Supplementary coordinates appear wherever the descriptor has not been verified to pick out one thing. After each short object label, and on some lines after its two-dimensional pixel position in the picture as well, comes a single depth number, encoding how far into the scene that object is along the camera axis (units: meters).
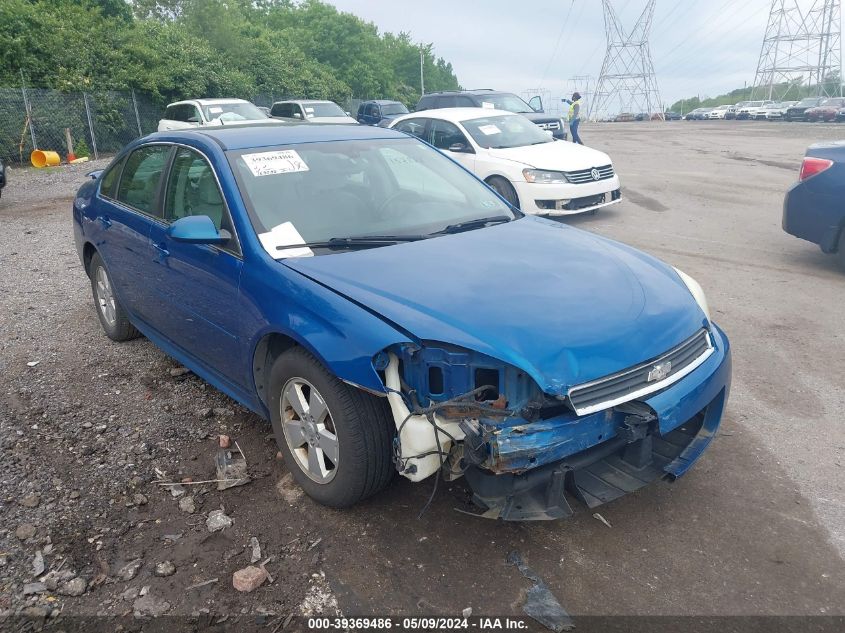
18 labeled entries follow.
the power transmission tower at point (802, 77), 77.00
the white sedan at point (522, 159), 9.18
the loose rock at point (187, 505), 3.14
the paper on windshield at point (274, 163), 3.59
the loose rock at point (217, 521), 3.01
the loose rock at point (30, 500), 3.19
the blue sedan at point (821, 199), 6.62
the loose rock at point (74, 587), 2.63
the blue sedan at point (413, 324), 2.55
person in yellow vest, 19.94
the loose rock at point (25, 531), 2.96
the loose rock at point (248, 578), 2.63
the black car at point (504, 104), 15.95
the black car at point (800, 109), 44.47
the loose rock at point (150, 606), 2.52
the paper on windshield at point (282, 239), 3.18
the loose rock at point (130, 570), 2.71
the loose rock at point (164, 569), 2.72
